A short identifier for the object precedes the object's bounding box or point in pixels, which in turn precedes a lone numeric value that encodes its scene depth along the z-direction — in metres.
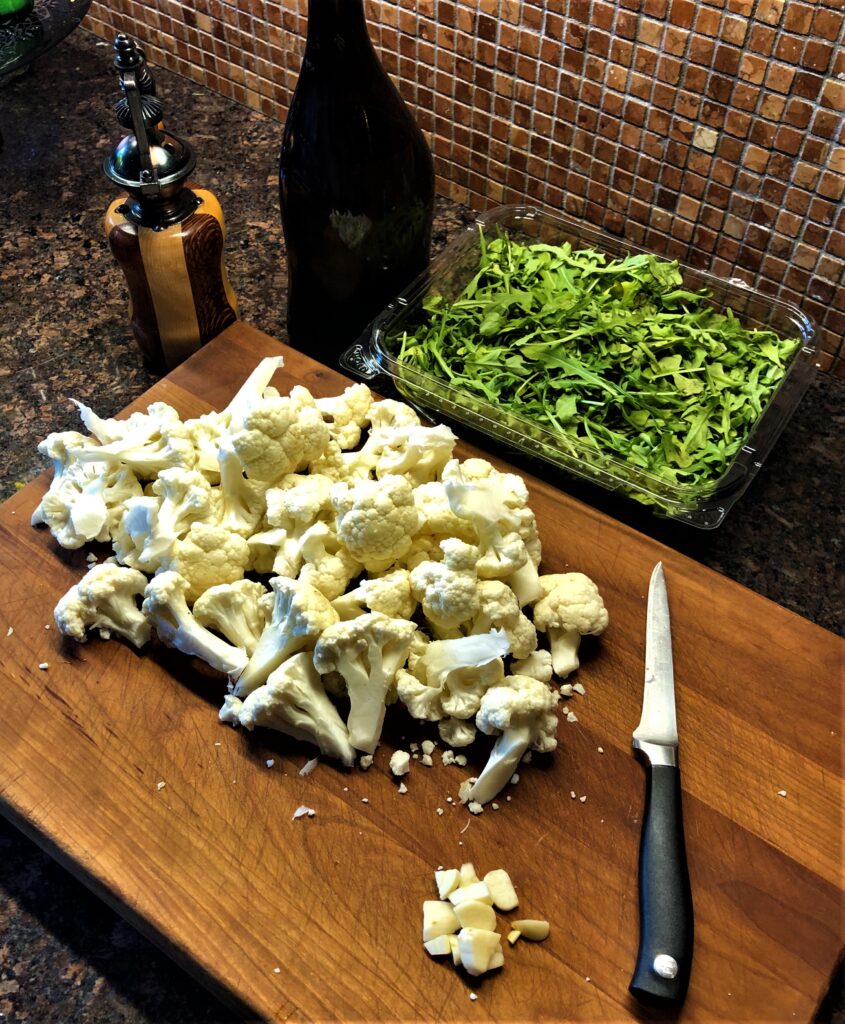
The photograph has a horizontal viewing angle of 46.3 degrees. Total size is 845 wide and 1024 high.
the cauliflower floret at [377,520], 1.07
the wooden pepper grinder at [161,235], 1.26
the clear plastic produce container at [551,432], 1.22
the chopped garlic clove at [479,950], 0.90
